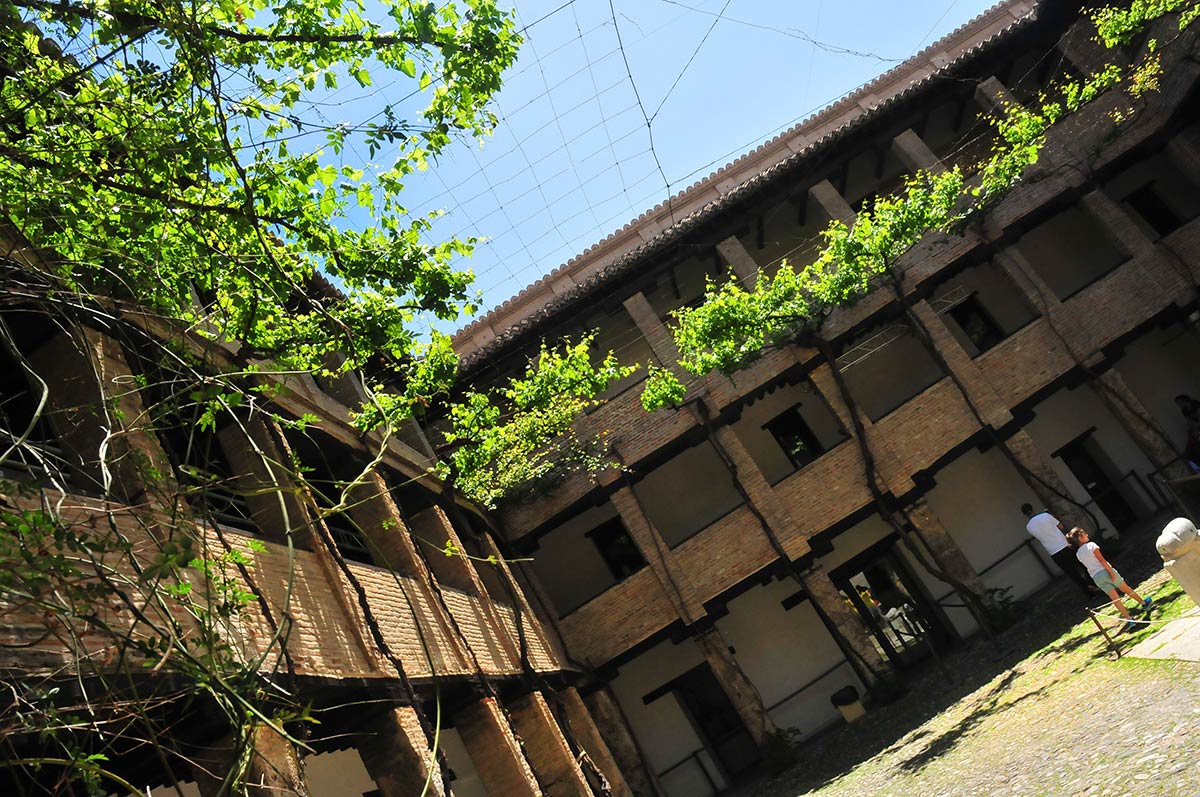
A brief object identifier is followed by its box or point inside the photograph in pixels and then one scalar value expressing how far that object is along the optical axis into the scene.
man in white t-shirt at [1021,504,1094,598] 13.17
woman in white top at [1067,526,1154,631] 10.20
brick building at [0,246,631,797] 4.66
